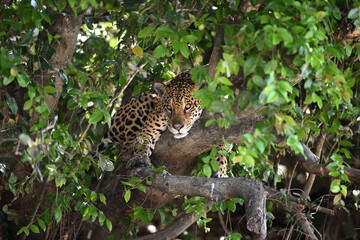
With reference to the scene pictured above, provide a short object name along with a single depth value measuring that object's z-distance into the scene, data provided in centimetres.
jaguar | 1003
